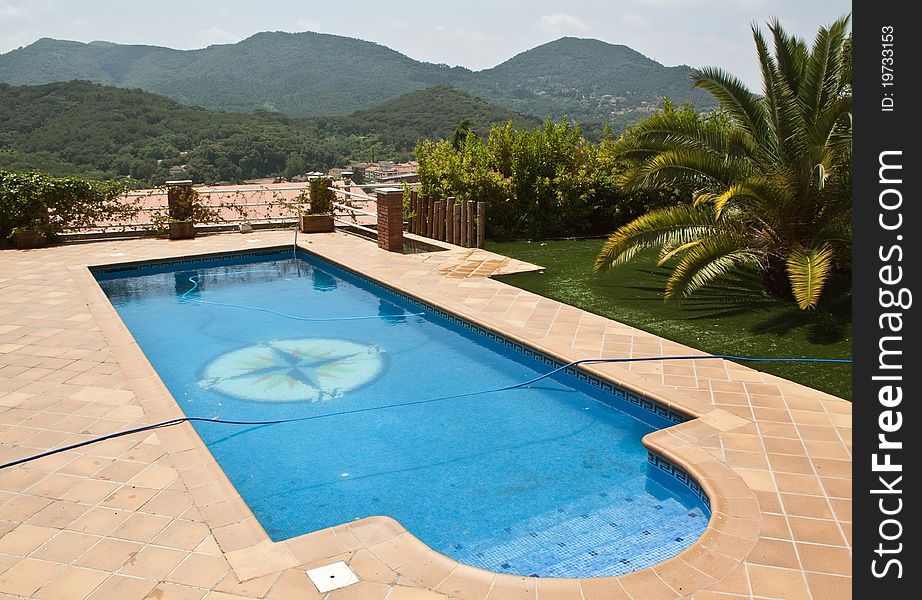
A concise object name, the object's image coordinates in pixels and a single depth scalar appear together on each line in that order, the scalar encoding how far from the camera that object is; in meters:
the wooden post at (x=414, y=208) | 14.06
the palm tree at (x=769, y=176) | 7.80
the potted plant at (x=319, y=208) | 15.04
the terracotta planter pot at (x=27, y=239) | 13.22
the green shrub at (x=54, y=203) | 12.93
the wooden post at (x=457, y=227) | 13.01
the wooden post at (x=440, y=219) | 13.38
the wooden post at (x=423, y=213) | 13.87
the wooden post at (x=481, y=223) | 12.69
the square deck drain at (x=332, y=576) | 3.45
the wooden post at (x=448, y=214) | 13.16
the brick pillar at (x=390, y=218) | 12.67
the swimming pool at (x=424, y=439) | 4.49
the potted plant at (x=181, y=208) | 14.34
